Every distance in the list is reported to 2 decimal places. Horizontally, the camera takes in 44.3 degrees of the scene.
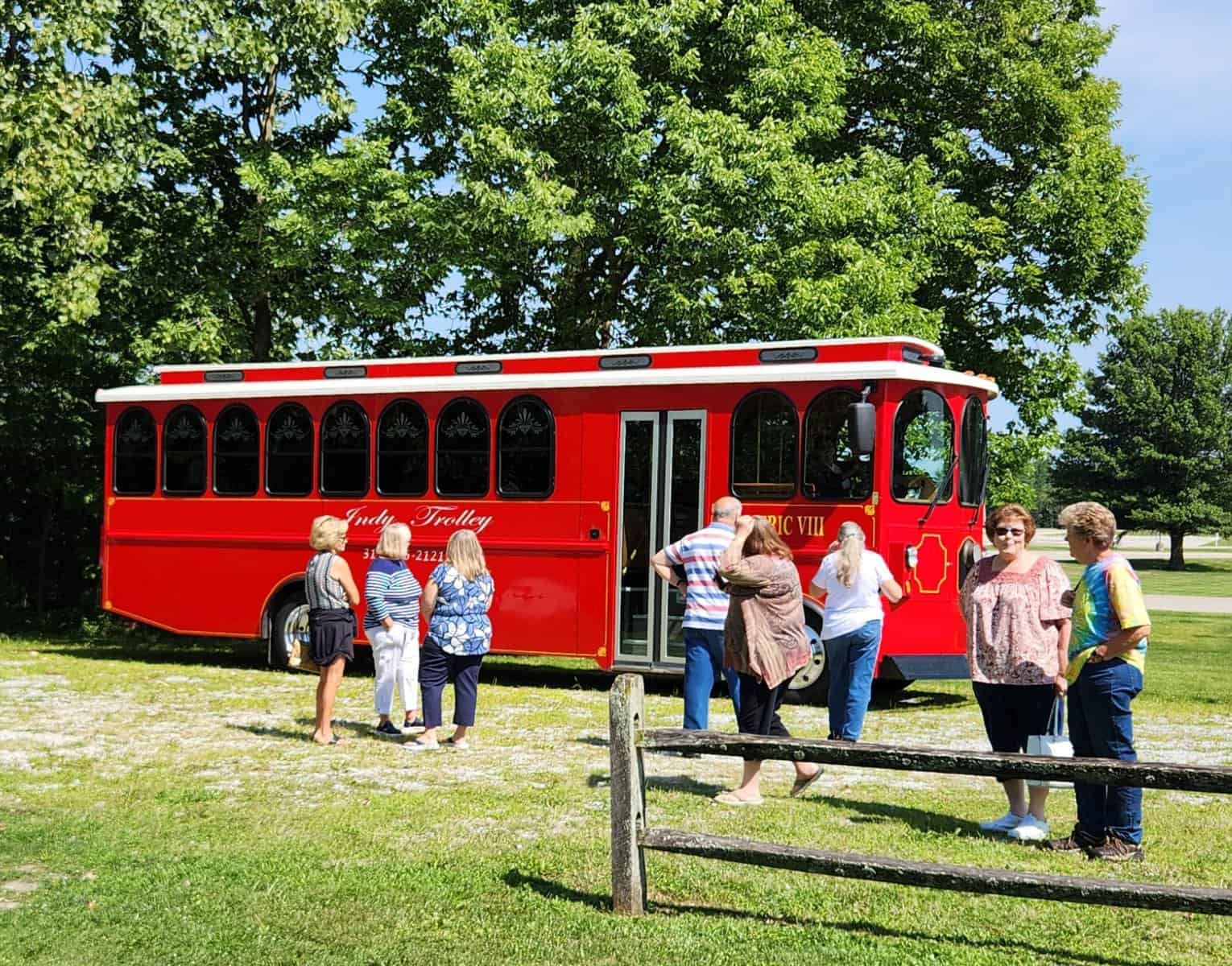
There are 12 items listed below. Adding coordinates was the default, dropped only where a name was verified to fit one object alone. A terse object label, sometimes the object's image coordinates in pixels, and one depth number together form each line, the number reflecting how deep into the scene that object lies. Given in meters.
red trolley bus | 13.36
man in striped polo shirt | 9.73
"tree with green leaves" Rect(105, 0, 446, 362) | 20.80
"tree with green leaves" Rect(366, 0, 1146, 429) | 19.84
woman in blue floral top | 10.36
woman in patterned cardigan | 8.65
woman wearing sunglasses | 7.77
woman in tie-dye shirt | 7.16
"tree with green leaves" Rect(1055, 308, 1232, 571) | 67.00
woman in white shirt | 9.45
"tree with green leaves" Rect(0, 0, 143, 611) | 17.27
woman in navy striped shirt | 11.09
